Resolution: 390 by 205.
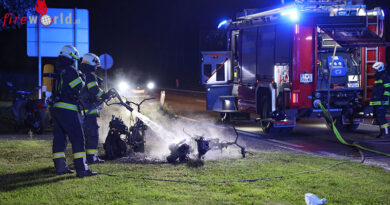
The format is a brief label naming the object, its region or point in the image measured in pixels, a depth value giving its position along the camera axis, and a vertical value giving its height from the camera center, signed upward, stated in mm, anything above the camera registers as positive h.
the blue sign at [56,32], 16969 +2525
